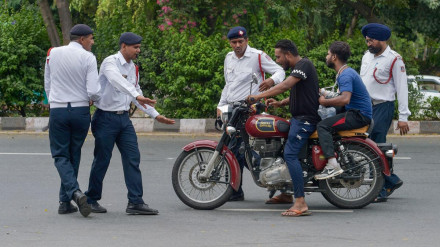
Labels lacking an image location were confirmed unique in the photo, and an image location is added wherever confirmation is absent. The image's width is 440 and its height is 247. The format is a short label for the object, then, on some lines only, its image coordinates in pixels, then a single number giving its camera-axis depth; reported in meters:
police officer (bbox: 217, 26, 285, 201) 17.37
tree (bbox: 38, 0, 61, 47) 43.62
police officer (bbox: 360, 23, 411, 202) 17.12
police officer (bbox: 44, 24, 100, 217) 15.55
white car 58.27
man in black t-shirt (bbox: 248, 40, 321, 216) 15.73
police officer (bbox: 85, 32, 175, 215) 15.76
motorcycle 16.08
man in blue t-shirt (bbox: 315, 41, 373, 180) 15.74
